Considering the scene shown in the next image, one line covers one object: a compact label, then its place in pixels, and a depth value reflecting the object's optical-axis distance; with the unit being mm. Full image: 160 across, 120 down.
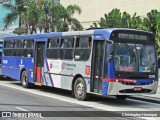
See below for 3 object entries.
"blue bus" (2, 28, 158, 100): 14992
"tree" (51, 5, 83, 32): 46438
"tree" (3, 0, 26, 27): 50488
